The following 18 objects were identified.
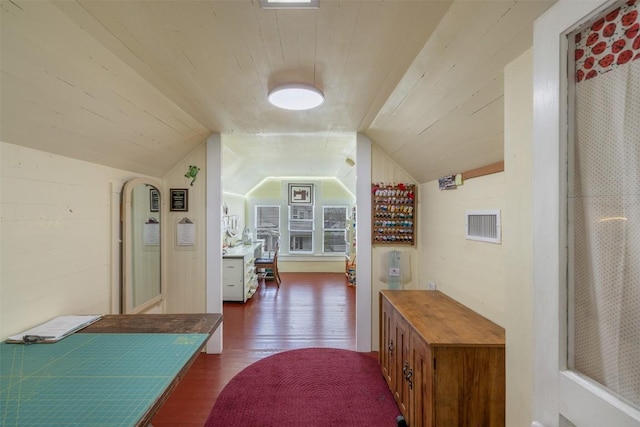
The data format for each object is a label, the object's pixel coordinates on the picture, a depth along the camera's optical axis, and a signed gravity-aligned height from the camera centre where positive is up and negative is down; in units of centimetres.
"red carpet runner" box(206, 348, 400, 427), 187 -142
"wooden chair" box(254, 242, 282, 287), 536 -94
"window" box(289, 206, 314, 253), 676 -26
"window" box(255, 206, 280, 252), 678 -13
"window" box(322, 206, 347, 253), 676 -26
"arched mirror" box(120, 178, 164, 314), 212 -25
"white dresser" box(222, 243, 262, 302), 443 -100
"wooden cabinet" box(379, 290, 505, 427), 138 -83
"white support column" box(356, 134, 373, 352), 274 -18
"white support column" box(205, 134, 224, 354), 269 -11
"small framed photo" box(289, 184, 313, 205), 670 +61
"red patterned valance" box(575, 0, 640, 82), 54 +39
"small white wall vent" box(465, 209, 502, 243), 167 -5
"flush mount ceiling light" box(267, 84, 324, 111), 161 +78
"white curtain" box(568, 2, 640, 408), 54 +3
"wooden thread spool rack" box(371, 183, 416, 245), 276 +4
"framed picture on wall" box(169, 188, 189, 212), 272 +19
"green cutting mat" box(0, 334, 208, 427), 82 -60
